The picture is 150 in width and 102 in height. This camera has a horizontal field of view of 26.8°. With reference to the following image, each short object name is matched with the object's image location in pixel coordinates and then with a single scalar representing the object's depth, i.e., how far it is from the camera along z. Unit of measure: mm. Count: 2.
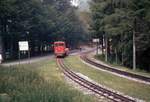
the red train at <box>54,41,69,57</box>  60178
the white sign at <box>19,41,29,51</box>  40906
